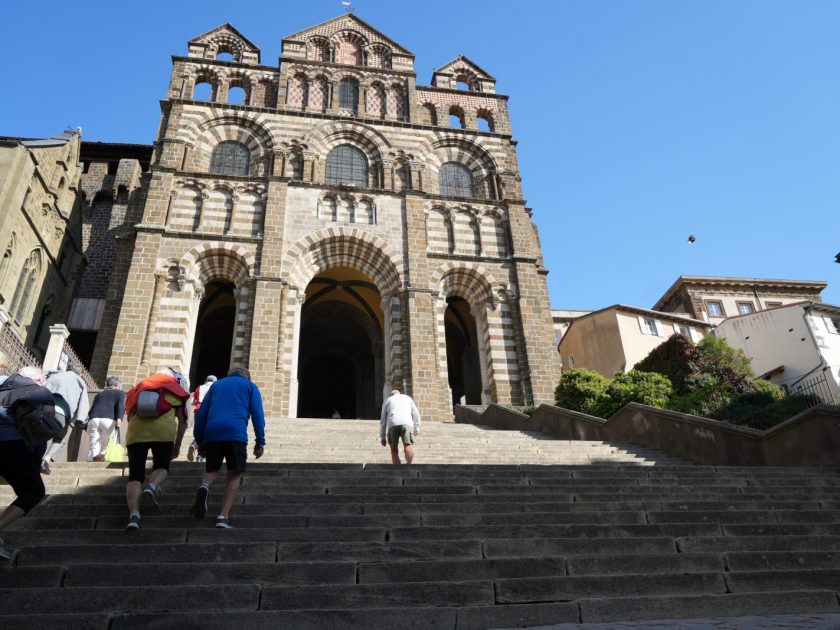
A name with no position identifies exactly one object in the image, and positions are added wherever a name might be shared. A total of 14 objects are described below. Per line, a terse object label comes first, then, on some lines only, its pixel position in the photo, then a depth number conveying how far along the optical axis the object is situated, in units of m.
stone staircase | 3.80
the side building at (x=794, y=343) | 25.42
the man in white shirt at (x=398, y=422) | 8.98
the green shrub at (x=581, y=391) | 15.70
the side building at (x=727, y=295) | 37.50
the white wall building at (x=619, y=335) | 26.91
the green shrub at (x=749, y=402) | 16.02
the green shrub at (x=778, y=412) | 13.25
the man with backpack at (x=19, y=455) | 4.41
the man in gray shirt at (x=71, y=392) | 7.79
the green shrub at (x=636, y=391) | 15.21
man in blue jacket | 5.31
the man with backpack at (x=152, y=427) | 5.26
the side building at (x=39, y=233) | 18.03
